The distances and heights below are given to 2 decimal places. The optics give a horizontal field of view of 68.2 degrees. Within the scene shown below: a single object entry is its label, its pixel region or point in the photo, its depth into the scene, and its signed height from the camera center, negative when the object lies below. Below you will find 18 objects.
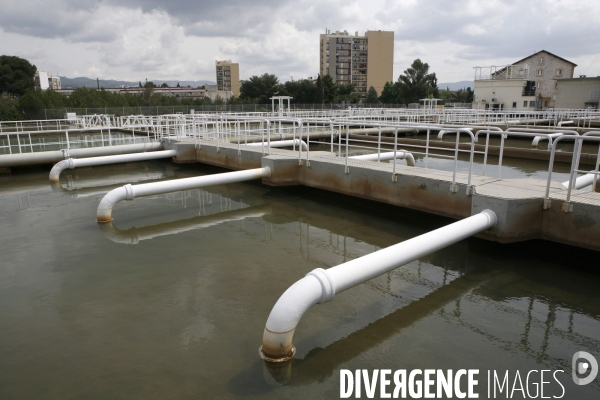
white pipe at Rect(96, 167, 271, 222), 9.68 -2.03
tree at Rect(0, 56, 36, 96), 61.59 +3.46
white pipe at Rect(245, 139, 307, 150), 16.92 -1.68
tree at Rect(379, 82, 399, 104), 80.25 +0.72
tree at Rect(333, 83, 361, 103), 77.06 +0.93
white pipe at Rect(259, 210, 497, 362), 4.59 -2.07
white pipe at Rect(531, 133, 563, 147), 22.52 -2.21
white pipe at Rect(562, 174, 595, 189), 8.81 -1.66
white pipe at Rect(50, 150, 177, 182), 14.20 -1.99
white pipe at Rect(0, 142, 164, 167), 15.51 -1.98
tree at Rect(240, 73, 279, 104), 70.06 +1.83
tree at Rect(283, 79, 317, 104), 71.81 +1.35
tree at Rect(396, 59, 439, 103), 79.81 +2.51
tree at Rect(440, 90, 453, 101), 117.78 +0.77
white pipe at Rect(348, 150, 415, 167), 12.65 -1.67
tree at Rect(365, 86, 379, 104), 91.88 +0.24
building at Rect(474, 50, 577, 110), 54.19 +1.74
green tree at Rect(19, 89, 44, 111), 42.62 -0.23
